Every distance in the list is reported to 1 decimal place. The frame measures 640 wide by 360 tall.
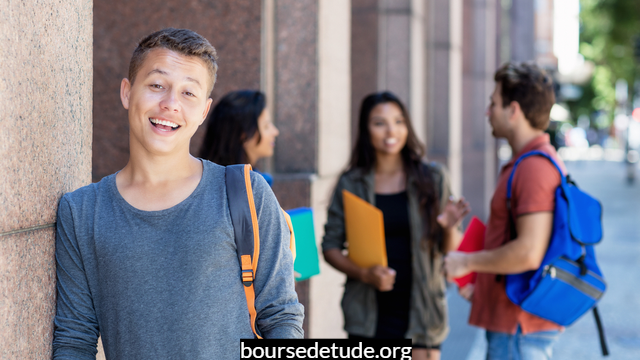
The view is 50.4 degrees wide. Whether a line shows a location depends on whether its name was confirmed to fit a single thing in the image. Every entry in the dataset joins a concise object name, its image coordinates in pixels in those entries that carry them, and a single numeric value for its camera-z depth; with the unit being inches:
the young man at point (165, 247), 69.0
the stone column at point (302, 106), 185.5
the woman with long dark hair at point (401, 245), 150.9
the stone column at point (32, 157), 67.8
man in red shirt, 120.0
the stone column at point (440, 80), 366.9
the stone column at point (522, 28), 717.3
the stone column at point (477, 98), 467.8
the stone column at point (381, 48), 283.6
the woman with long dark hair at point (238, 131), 141.4
